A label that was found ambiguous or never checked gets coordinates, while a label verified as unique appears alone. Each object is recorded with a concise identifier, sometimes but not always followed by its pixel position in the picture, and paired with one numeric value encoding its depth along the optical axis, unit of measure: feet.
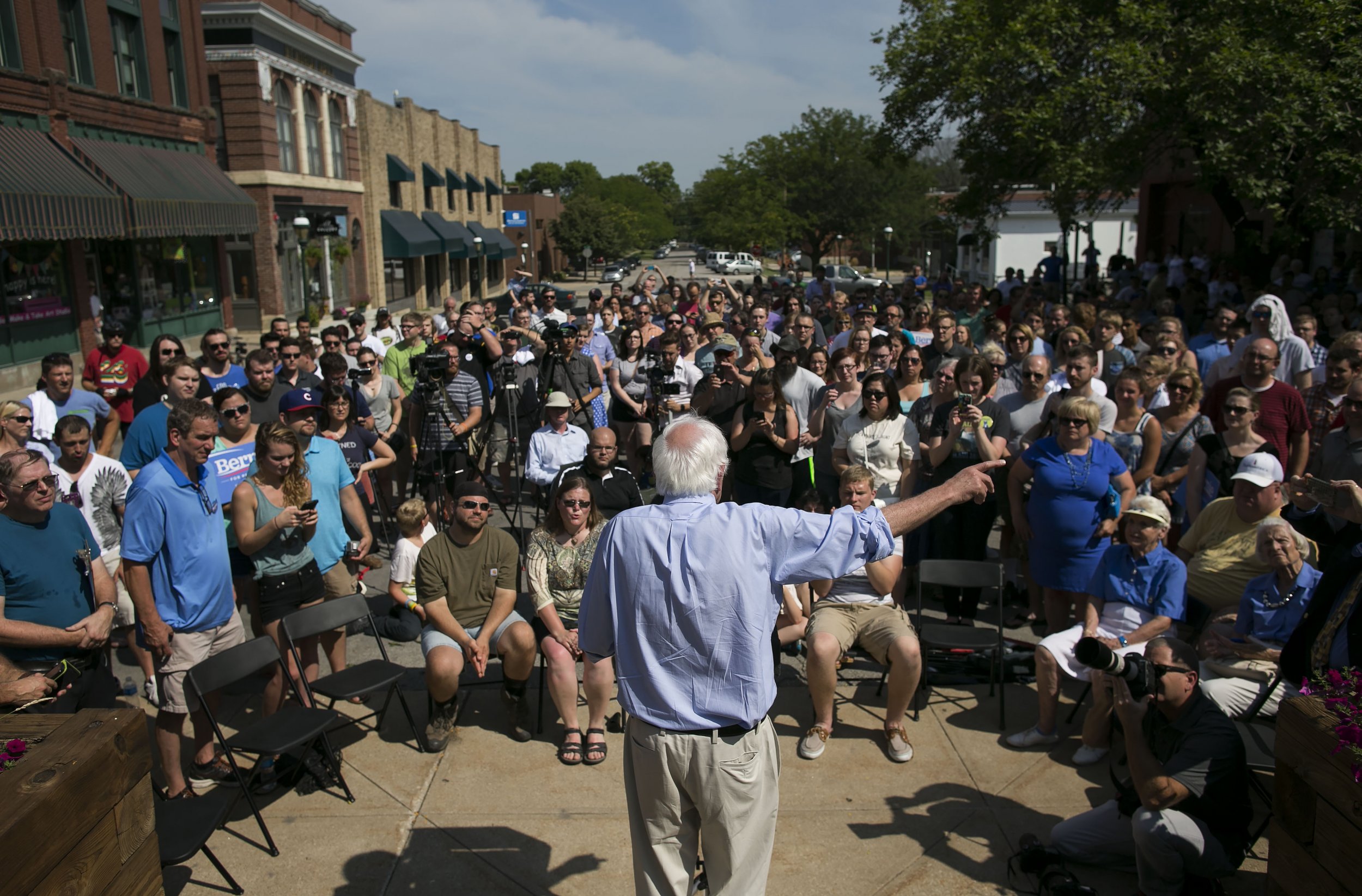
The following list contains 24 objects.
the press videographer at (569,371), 27.73
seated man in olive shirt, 16.03
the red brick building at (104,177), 49.83
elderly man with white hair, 8.99
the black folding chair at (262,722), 13.30
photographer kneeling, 11.14
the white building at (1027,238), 144.46
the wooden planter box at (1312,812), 8.96
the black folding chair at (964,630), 16.70
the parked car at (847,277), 110.01
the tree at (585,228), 195.31
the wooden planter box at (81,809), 7.70
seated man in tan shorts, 15.48
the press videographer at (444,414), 24.53
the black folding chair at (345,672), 15.30
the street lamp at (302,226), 68.74
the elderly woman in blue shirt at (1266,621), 13.89
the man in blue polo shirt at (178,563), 13.52
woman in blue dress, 17.58
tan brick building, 106.73
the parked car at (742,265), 189.37
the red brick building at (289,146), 79.66
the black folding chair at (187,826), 10.98
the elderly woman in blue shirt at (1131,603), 15.38
